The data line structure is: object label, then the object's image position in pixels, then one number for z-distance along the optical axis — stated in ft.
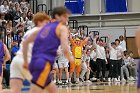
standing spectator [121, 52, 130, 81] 68.04
